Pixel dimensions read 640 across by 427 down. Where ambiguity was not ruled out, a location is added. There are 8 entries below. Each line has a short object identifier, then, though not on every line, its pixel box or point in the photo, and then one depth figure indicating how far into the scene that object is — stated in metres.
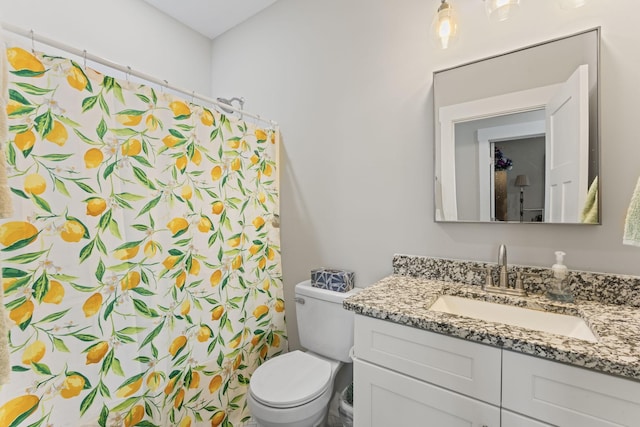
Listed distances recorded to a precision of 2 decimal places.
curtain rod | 0.93
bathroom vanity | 0.71
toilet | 1.22
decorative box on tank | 1.60
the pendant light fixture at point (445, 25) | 1.15
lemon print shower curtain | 0.97
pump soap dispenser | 1.06
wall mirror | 1.07
